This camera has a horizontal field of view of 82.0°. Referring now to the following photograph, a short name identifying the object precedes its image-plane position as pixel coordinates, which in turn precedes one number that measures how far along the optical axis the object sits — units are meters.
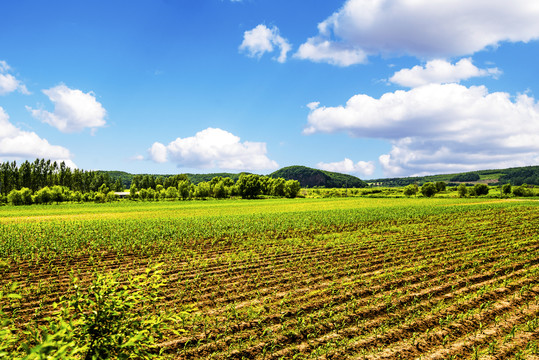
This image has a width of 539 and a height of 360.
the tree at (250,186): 132.00
